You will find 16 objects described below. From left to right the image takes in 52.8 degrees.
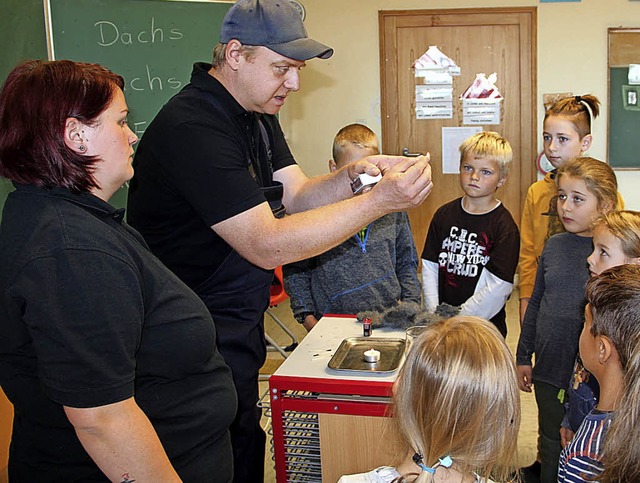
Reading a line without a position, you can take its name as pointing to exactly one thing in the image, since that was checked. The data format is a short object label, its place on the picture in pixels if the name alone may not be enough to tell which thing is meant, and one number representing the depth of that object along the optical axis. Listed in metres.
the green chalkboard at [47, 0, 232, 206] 2.91
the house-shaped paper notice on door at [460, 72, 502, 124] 5.20
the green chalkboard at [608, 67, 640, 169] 5.02
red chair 3.41
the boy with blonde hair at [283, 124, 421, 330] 2.36
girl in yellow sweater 2.62
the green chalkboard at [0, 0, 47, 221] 2.48
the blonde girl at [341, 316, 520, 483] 1.15
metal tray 1.66
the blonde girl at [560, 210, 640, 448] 1.75
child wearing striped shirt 1.16
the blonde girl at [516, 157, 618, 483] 2.05
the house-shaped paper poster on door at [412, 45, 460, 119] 5.20
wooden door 5.13
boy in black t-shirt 2.46
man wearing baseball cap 1.46
